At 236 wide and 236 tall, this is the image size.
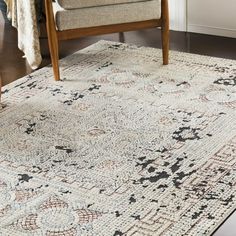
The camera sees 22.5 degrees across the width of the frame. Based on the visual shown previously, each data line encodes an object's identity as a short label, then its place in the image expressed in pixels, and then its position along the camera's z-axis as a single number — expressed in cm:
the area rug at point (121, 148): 201
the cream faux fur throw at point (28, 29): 331
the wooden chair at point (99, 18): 306
